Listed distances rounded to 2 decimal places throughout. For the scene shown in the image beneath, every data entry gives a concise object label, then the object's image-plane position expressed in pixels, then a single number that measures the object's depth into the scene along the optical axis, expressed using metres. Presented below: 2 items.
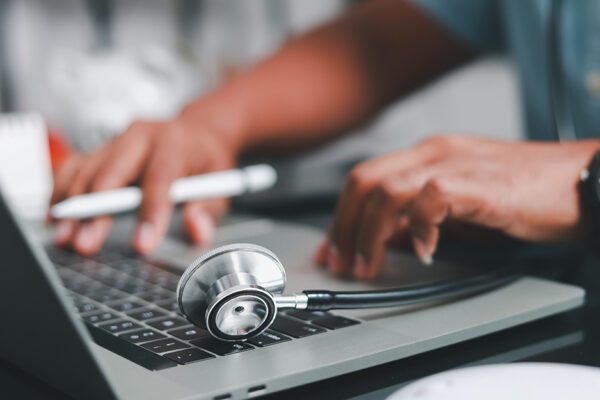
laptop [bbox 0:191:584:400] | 0.53
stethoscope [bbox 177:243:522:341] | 0.61
